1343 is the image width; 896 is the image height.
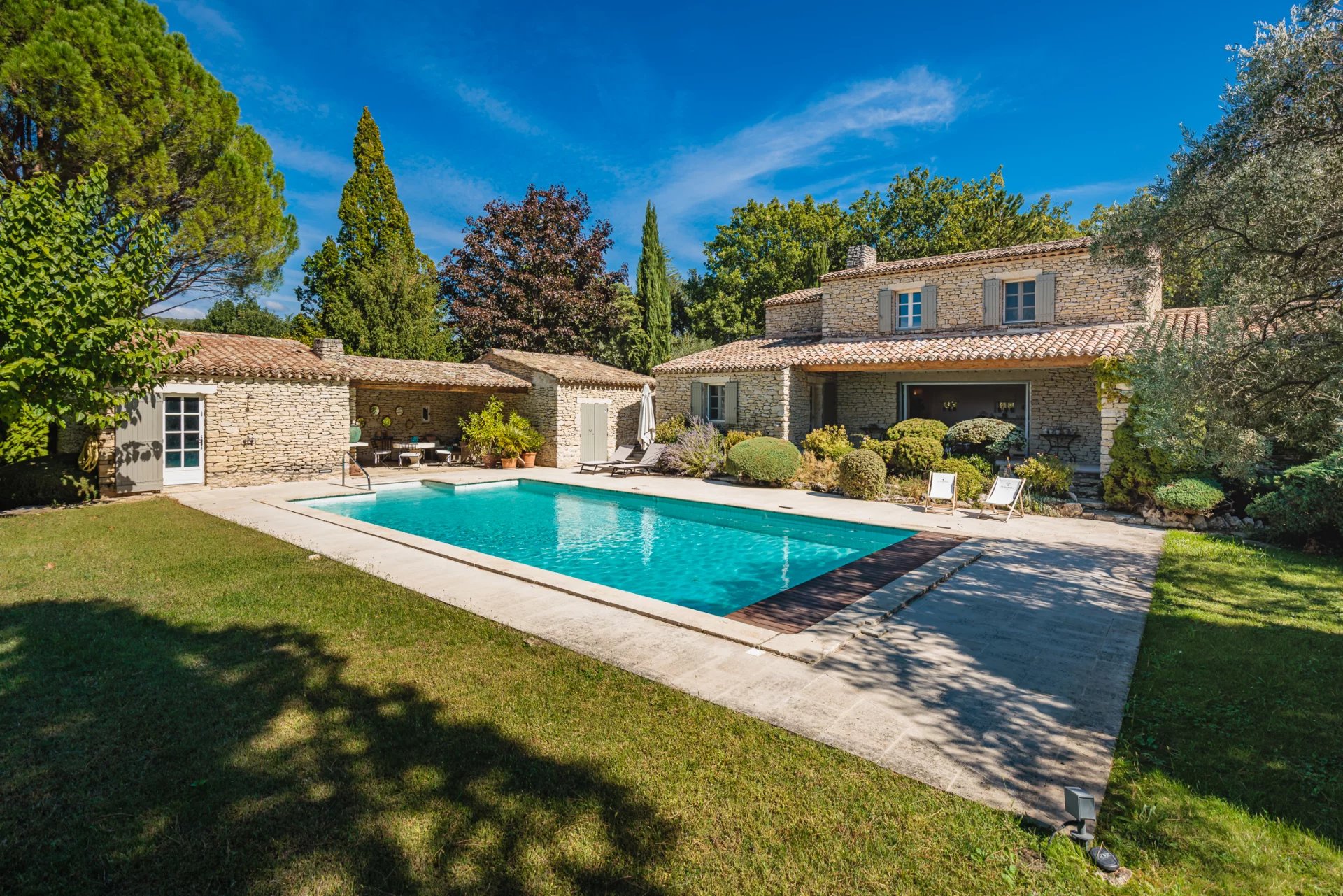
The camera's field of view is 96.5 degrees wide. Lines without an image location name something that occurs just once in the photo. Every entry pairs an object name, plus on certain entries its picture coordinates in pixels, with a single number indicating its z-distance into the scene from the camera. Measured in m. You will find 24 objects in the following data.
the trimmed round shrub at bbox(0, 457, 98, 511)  11.36
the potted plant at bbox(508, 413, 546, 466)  19.56
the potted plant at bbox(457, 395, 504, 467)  19.36
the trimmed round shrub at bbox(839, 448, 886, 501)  13.36
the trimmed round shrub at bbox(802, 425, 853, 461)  16.23
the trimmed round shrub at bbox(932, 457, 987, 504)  12.82
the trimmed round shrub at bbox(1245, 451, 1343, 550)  8.13
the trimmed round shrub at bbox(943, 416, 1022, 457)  15.52
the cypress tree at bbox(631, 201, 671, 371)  29.27
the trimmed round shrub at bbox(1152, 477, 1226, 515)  10.11
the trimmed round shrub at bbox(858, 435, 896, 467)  14.77
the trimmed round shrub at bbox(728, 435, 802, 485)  15.27
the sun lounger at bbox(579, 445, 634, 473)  18.72
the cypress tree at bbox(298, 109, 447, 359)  24.69
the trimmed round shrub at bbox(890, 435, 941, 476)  13.98
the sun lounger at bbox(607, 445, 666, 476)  18.34
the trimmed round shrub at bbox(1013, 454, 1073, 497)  12.58
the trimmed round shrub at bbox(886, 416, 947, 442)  14.88
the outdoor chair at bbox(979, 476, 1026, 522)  11.34
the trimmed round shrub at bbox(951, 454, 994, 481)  13.87
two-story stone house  15.72
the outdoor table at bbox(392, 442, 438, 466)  19.14
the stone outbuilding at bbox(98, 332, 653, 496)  13.82
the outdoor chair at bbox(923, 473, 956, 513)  12.27
